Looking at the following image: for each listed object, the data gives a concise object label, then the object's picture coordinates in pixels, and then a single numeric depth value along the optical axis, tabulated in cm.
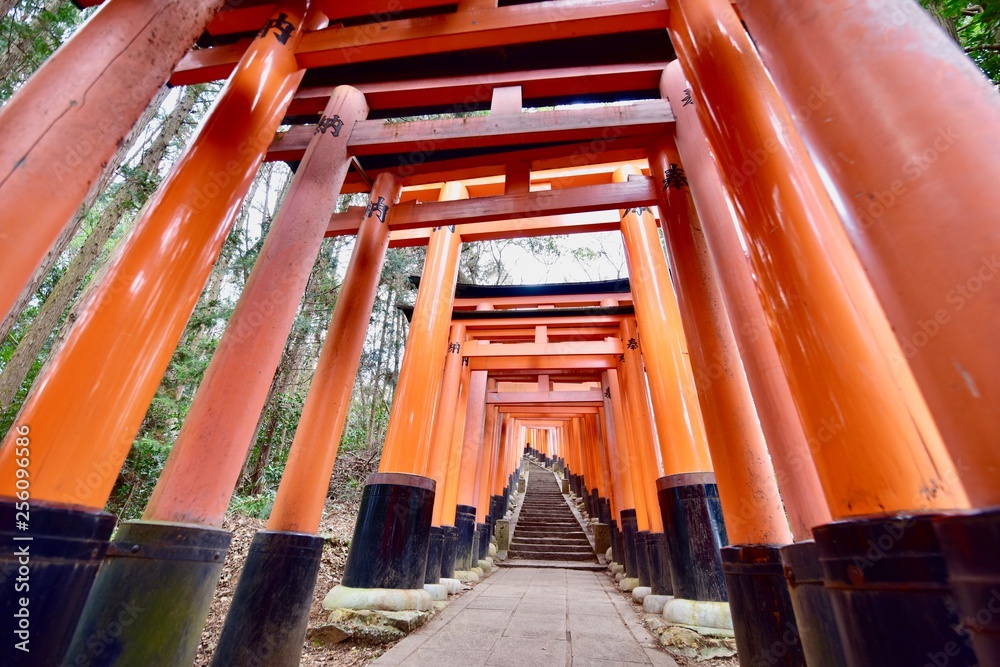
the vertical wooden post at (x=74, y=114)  142
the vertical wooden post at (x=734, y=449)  237
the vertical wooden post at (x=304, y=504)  260
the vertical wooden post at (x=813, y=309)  121
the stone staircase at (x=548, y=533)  1117
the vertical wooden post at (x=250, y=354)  217
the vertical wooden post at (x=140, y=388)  158
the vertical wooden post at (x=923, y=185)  82
